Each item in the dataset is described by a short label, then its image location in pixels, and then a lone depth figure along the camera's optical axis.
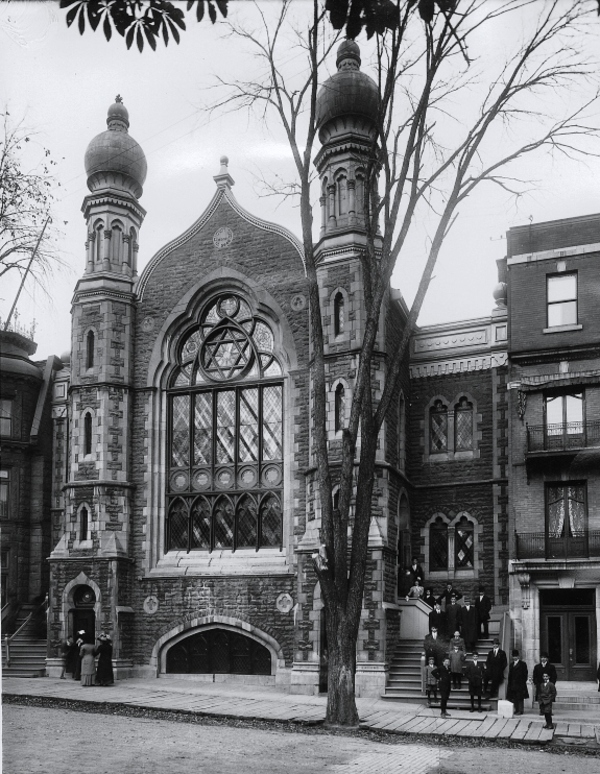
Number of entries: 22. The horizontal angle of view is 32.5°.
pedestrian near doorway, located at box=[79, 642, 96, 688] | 24.91
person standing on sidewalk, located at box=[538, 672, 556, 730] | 18.34
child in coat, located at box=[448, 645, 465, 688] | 21.83
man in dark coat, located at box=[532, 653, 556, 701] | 19.62
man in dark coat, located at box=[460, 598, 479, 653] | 23.44
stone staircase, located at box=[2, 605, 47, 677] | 27.92
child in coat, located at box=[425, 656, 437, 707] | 21.75
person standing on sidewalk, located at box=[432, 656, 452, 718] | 19.72
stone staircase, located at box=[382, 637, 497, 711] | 22.05
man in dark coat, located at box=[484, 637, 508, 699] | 21.41
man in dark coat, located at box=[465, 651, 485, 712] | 20.80
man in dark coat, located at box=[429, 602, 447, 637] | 23.50
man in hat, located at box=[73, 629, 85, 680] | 26.11
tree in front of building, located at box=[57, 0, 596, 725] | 16.91
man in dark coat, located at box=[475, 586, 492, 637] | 23.75
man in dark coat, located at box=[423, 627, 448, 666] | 21.91
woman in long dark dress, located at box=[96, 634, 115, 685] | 24.98
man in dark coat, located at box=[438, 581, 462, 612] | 24.42
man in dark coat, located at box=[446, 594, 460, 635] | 23.48
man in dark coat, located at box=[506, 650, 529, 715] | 20.55
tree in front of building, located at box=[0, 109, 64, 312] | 18.62
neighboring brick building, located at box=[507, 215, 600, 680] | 23.47
